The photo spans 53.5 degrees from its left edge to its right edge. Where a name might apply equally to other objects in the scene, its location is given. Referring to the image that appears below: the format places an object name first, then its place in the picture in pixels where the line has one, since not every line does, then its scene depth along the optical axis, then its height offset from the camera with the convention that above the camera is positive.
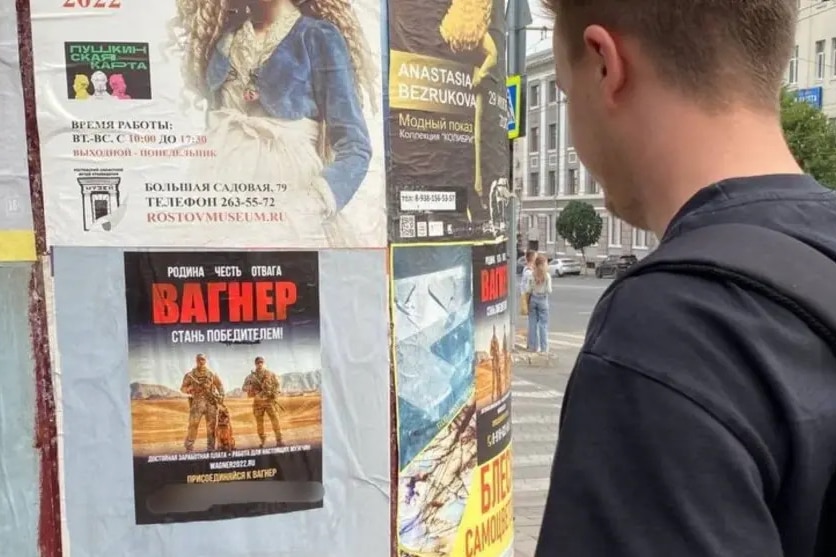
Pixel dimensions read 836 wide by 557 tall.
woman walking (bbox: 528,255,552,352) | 13.35 -1.51
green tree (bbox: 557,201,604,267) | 60.25 -0.80
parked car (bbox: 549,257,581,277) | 49.44 -3.26
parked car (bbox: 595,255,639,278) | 47.16 -3.11
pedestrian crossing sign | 9.34 +1.32
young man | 0.84 -0.15
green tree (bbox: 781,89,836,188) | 34.19 +3.03
